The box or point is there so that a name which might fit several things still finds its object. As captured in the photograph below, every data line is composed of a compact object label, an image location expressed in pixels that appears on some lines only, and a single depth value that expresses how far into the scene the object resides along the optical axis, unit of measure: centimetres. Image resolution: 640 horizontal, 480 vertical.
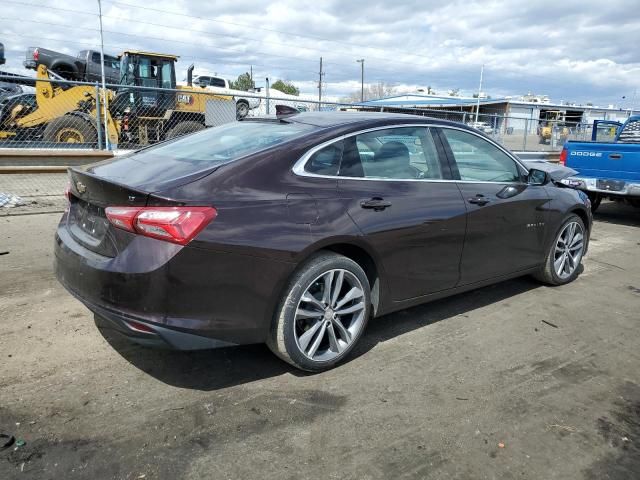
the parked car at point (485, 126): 1766
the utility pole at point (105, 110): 928
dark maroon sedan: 269
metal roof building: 2966
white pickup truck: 2875
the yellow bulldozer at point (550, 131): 1762
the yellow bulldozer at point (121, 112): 1125
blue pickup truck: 814
